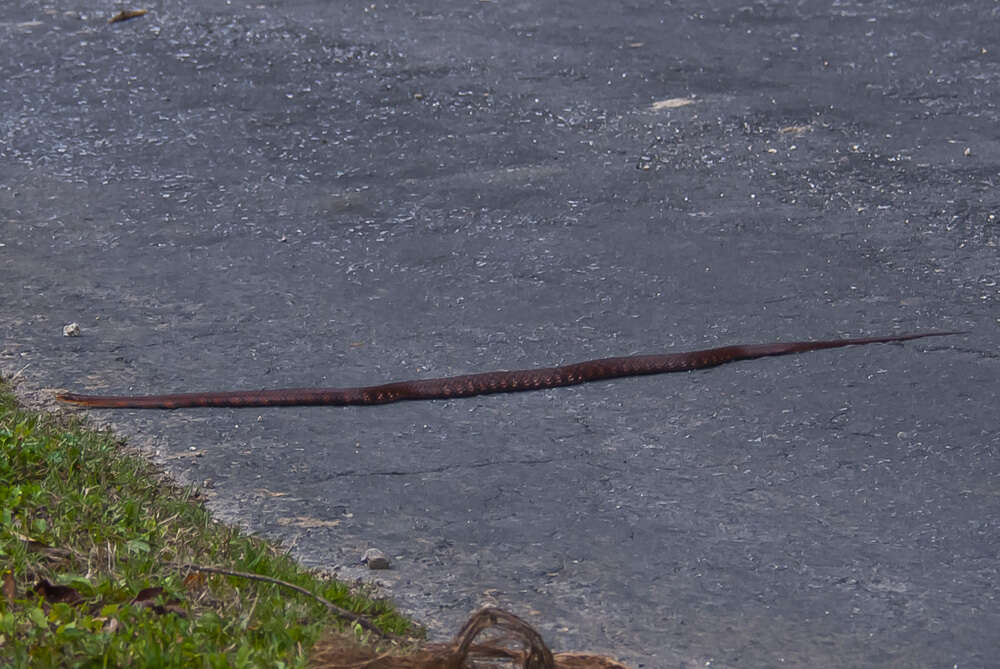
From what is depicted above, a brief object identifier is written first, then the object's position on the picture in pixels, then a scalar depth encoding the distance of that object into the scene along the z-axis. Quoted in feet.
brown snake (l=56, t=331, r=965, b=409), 32.19
